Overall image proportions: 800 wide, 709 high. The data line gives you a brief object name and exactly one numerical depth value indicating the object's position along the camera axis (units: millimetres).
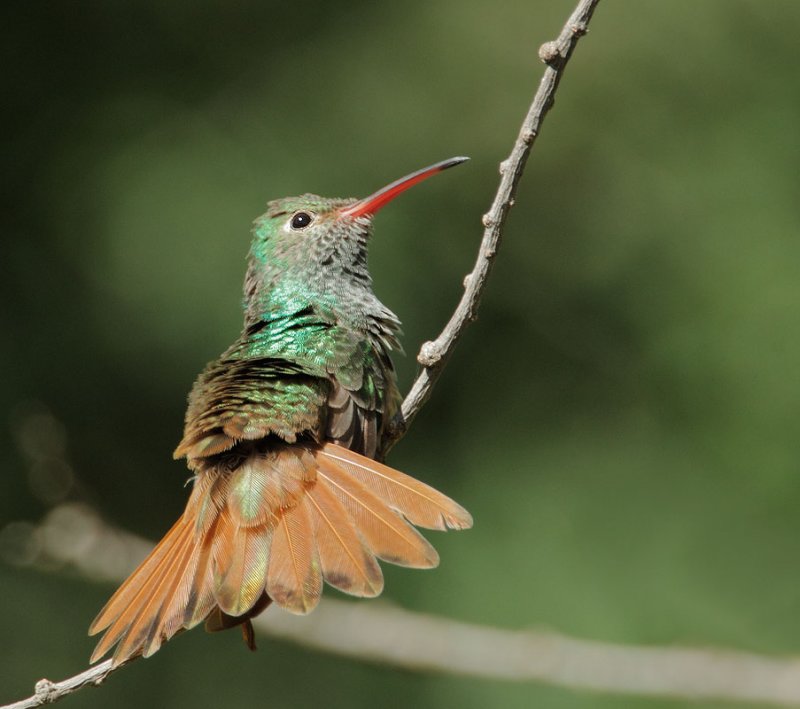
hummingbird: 5586
